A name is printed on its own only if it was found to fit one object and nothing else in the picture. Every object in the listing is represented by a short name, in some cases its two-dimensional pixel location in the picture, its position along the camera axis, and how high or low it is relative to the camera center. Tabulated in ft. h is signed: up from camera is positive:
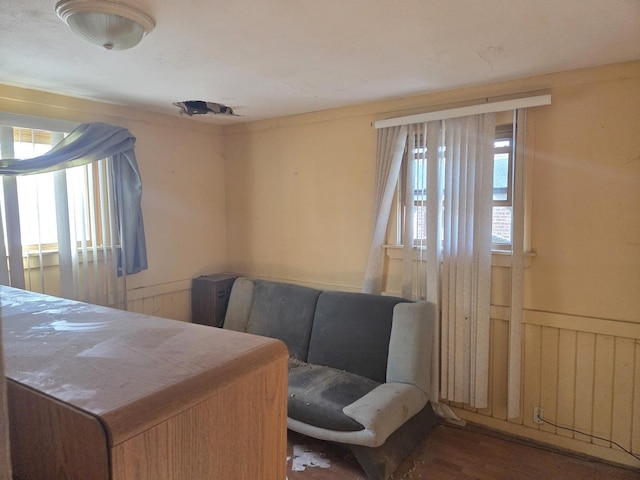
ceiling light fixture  4.92 +2.53
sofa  7.37 -3.46
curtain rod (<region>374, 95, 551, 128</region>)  7.83 +2.11
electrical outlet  8.34 -4.31
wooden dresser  1.38 -0.72
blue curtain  8.76 +1.17
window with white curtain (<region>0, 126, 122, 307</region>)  8.29 -0.18
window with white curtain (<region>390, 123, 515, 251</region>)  8.53 +0.59
